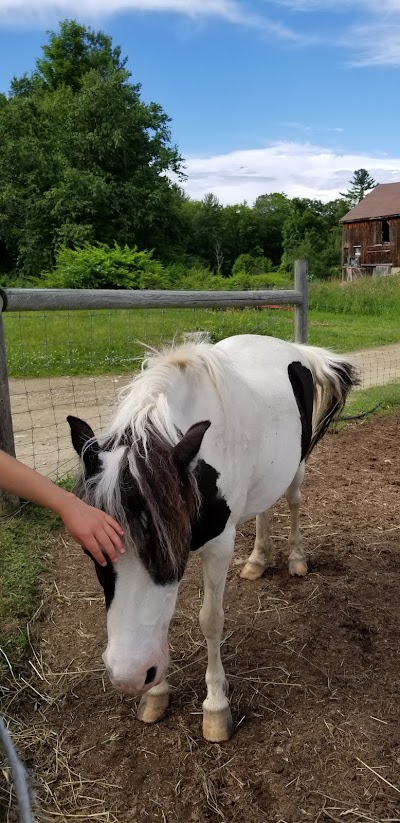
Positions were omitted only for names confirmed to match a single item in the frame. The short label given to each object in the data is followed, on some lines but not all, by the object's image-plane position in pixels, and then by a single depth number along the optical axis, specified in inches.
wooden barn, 1387.8
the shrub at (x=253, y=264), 1604.3
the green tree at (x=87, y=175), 896.9
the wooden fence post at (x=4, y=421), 132.3
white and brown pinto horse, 57.9
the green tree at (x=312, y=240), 1688.0
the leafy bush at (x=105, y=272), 614.2
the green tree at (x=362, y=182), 3014.3
